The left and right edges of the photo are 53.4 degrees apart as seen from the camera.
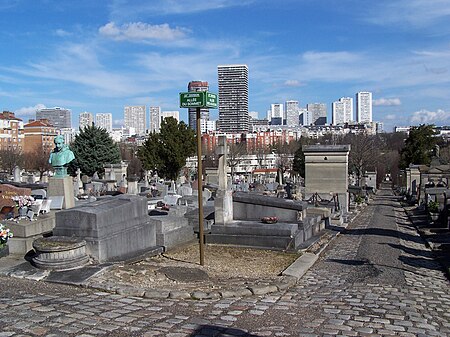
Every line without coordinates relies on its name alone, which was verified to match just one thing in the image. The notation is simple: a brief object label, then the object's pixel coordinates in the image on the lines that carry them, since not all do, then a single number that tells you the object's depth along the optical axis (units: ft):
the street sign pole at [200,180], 29.04
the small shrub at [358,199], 85.51
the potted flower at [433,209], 59.01
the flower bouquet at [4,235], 27.53
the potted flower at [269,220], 39.96
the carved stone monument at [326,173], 63.93
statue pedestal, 40.96
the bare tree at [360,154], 152.76
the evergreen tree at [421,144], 129.49
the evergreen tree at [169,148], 127.03
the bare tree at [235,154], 201.44
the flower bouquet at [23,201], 34.16
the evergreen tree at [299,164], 163.22
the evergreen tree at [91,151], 137.90
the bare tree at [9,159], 199.72
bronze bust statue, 42.22
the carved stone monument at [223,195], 41.06
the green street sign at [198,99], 27.54
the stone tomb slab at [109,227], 27.45
